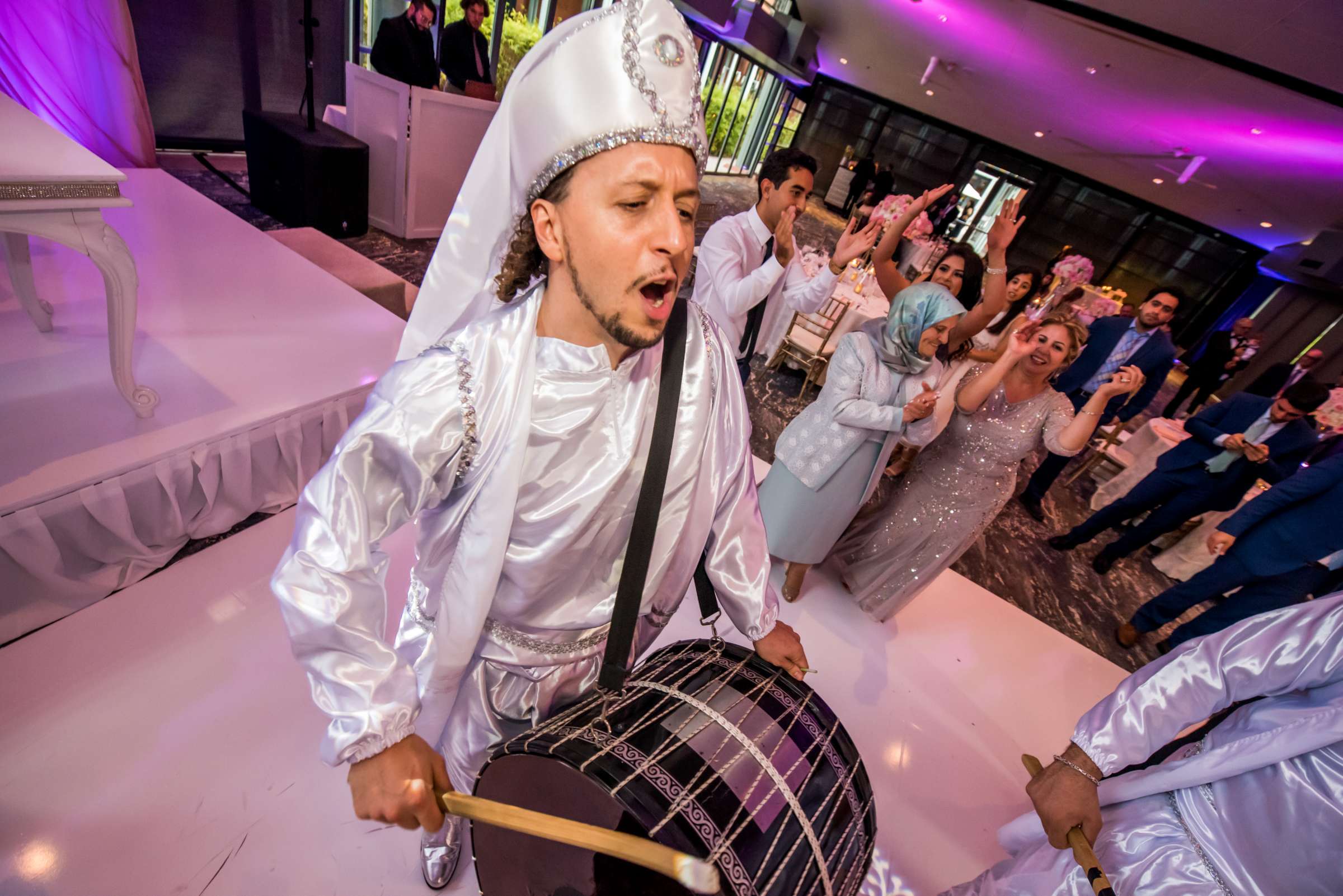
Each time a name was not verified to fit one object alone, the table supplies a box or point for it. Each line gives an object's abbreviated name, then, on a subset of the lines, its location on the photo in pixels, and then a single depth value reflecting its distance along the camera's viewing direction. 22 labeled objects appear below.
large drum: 0.89
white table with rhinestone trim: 1.41
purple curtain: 3.53
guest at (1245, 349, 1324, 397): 4.84
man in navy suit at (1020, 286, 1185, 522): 4.62
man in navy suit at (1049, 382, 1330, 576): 3.48
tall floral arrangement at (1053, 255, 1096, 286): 6.17
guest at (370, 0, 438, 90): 4.60
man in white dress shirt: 2.57
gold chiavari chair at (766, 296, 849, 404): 4.73
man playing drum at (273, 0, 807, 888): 0.87
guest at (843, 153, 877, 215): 14.35
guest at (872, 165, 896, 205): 13.66
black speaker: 4.29
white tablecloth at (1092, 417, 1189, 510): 4.77
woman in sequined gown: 2.29
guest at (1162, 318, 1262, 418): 6.38
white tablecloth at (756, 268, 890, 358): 4.85
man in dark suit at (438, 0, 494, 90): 5.09
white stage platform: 1.66
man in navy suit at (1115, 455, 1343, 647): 2.52
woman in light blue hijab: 2.06
